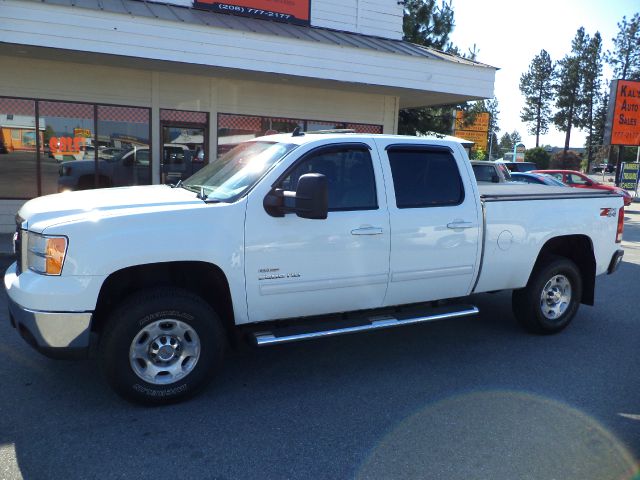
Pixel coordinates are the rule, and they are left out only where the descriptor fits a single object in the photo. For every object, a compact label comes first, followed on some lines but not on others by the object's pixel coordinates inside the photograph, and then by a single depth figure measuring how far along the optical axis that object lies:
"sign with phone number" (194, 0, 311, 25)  11.71
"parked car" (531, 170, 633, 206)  20.16
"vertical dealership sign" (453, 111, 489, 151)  32.90
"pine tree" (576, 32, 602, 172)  57.31
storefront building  9.27
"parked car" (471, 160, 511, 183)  14.30
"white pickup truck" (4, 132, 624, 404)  3.49
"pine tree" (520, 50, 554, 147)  67.31
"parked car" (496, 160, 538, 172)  30.16
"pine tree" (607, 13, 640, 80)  56.00
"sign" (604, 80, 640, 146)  27.06
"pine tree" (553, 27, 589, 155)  58.00
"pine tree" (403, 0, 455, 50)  19.23
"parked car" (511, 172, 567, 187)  16.15
